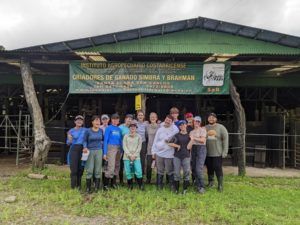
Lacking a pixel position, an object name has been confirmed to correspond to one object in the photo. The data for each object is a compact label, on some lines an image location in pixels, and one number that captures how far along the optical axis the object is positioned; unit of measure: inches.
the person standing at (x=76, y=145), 186.9
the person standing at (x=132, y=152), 187.6
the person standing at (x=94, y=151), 183.8
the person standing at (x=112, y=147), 187.0
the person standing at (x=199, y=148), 187.5
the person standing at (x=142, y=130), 196.7
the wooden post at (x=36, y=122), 247.1
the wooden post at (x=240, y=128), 251.7
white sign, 253.1
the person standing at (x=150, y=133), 198.9
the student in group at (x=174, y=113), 193.2
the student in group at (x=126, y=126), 191.7
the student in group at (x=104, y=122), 194.0
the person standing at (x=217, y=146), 196.0
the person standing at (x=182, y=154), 184.1
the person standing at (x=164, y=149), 187.0
